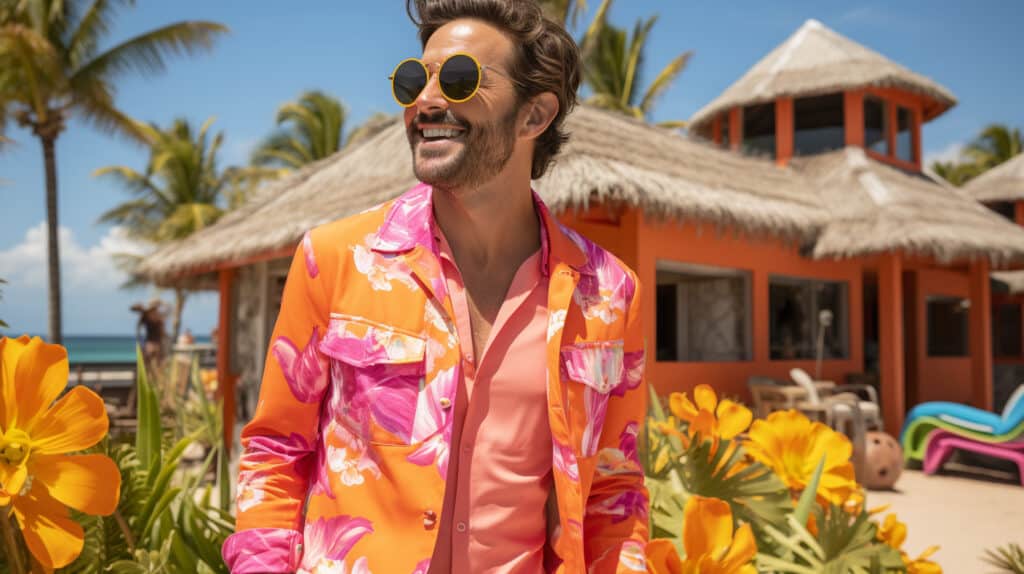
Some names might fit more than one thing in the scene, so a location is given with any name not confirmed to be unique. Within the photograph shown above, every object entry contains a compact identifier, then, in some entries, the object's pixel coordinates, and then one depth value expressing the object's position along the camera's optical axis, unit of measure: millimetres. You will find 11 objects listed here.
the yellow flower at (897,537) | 1735
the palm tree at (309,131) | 22391
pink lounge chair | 7844
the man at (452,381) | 1138
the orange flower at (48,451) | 847
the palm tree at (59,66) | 14078
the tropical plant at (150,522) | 1278
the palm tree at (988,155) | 26703
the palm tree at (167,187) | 23562
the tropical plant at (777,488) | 1656
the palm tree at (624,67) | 20875
